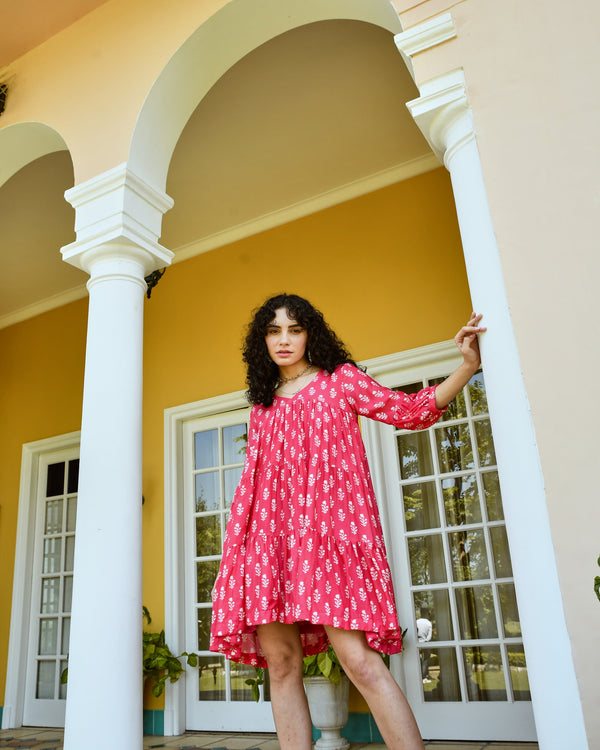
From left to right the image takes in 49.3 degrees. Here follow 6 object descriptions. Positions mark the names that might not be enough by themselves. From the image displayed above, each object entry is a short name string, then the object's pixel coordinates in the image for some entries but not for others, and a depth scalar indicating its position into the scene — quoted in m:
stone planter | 3.02
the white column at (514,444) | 1.42
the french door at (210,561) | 3.70
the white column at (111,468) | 2.06
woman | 1.67
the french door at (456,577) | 3.06
